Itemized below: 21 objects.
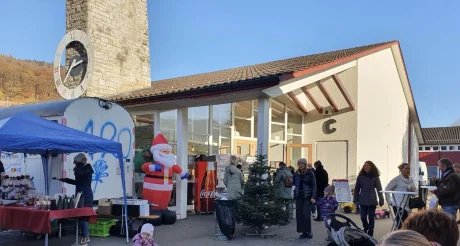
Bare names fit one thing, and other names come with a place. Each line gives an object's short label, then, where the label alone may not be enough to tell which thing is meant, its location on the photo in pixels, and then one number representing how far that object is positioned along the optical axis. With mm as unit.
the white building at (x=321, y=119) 12430
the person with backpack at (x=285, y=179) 10917
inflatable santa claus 10500
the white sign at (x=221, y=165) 12656
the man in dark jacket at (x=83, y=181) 7965
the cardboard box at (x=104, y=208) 9086
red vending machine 12516
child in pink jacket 5656
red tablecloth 6750
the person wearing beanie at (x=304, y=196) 8539
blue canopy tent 6480
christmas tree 8719
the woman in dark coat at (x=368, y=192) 8461
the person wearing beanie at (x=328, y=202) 10906
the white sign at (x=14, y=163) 9992
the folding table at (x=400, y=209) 8249
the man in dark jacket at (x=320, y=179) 11823
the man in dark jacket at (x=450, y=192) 7051
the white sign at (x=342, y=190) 13251
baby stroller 4934
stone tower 16469
